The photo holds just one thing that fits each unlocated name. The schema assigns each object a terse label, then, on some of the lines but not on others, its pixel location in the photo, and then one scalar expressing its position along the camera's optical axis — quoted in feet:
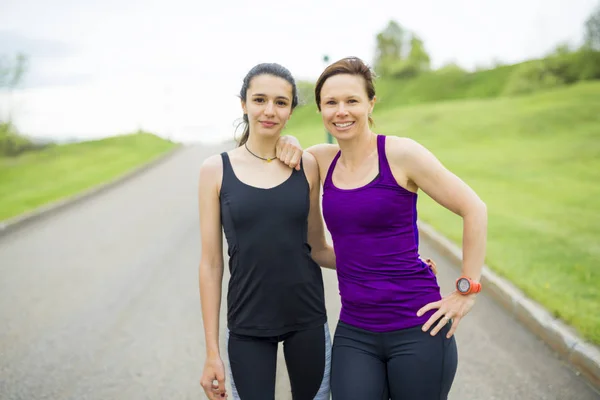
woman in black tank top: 7.75
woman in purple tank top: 7.39
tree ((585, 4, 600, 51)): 188.24
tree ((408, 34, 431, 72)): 248.32
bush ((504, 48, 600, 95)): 152.46
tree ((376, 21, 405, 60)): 274.77
